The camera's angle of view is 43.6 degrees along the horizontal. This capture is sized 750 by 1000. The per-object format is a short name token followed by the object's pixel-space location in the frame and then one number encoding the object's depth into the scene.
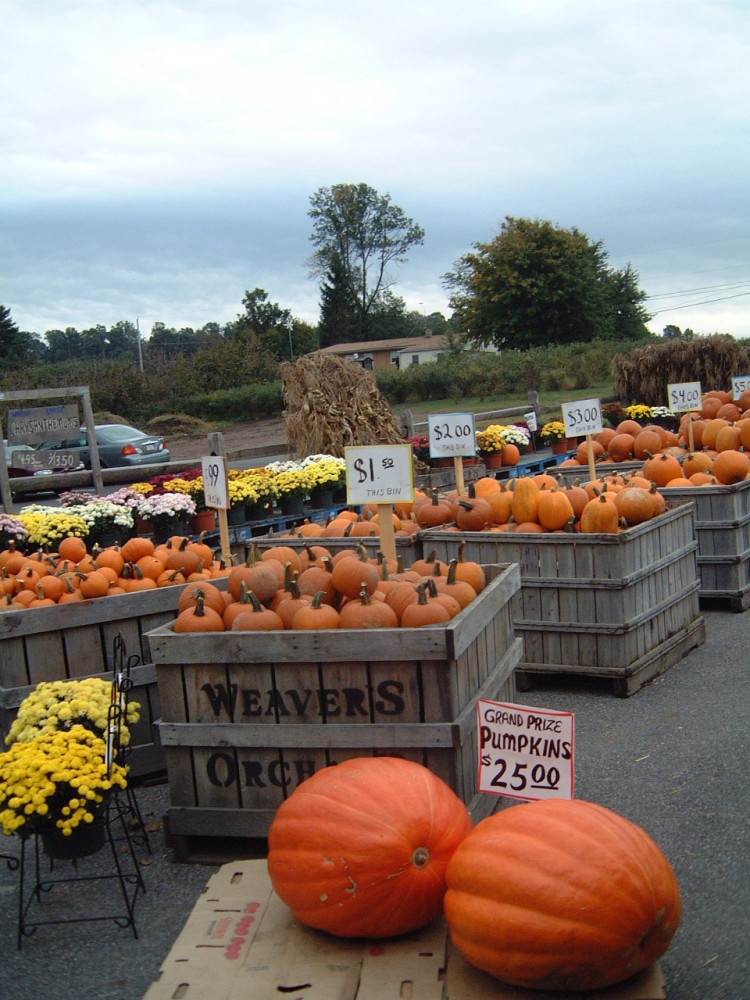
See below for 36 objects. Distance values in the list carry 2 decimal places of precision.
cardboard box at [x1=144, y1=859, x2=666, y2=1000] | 2.51
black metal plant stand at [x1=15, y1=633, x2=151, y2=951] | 3.40
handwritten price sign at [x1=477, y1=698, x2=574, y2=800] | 3.21
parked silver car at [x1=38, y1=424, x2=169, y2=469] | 22.27
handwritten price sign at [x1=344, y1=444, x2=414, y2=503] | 4.77
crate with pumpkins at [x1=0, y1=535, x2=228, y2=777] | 4.48
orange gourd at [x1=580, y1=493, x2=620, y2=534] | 5.69
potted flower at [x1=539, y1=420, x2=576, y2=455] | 17.45
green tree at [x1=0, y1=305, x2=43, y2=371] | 62.85
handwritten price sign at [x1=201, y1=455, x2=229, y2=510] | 5.75
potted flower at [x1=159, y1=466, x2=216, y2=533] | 11.19
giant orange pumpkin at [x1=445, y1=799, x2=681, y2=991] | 2.41
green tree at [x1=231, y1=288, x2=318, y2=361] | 73.56
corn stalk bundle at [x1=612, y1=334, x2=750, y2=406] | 21.14
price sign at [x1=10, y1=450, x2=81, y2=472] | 11.68
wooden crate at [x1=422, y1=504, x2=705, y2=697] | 5.61
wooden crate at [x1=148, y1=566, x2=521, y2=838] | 3.52
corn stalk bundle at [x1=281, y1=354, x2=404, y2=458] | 15.23
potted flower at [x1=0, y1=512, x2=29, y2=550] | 9.25
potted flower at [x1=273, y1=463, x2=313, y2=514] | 11.88
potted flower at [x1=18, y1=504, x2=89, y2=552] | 9.41
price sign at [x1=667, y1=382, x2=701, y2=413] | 10.10
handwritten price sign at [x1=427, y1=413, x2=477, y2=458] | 7.01
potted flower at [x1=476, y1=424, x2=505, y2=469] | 14.76
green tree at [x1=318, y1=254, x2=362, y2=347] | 74.00
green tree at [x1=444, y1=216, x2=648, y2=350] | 49.03
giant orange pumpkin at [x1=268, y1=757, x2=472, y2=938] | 2.75
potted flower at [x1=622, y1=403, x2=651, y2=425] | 18.17
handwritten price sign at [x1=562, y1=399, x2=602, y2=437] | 7.82
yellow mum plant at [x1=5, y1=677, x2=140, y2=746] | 3.89
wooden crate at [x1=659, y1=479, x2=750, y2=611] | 7.19
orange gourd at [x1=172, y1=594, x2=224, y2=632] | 3.88
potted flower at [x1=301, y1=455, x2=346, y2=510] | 12.42
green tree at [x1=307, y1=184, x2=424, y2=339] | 76.38
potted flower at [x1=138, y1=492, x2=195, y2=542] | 10.48
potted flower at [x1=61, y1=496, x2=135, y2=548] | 10.16
